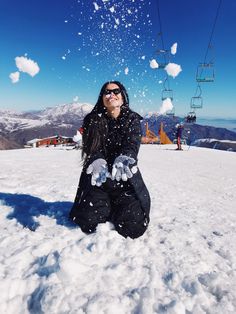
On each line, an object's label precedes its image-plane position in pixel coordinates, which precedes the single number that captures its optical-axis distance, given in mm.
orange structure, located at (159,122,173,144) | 26006
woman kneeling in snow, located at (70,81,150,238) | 2754
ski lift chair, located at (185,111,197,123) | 23851
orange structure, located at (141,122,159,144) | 28879
